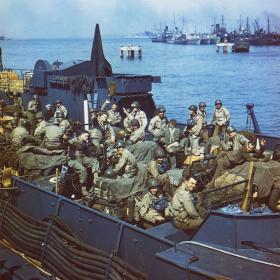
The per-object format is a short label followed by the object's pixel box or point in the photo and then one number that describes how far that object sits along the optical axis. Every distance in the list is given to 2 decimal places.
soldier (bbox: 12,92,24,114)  18.58
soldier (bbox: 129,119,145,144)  11.25
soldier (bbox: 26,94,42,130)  16.99
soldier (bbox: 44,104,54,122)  15.29
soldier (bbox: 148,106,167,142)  12.56
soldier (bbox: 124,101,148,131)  13.03
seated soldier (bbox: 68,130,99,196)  9.64
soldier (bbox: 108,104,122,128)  13.66
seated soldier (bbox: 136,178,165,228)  8.02
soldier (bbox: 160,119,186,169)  11.26
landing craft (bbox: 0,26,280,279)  5.80
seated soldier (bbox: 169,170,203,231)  7.25
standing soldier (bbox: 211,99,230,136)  13.36
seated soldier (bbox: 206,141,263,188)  8.75
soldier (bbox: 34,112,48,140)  12.30
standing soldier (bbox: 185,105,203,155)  11.99
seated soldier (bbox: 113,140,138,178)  9.12
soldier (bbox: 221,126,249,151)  10.15
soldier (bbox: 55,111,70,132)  13.01
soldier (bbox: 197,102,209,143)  12.77
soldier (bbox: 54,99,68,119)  14.80
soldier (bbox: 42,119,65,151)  11.01
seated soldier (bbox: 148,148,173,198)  9.04
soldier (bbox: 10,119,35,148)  11.41
